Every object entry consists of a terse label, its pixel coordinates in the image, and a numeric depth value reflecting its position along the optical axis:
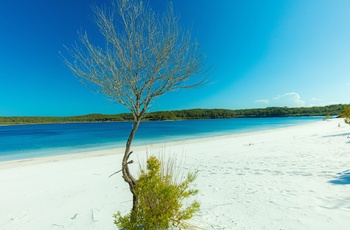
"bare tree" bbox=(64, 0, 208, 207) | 3.02
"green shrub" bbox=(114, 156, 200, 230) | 2.47
